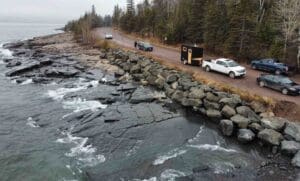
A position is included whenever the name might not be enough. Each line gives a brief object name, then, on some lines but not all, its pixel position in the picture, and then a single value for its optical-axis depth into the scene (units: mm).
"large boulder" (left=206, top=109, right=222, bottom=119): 26203
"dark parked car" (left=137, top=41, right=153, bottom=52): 57012
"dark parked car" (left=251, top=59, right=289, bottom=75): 34738
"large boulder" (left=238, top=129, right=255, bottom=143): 22000
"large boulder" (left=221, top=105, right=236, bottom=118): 25403
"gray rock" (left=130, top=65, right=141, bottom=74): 43688
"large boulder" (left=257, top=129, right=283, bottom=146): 21034
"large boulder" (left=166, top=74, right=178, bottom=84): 35688
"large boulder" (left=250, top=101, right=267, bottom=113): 25648
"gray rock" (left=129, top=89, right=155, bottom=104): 31266
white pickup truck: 34028
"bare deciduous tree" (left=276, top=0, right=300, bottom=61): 37234
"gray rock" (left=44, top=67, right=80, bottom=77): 45344
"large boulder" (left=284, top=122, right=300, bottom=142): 21141
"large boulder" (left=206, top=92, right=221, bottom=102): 28016
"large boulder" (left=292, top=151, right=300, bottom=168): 18619
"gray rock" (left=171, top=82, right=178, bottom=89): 33894
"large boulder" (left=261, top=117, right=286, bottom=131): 22453
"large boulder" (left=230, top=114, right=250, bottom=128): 23553
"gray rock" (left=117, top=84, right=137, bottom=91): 35719
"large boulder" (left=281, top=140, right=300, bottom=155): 19791
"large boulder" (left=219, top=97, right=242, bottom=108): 26469
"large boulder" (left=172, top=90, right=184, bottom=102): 30975
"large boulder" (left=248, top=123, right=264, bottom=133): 22891
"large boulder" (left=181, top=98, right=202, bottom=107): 28750
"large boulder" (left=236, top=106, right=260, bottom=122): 24344
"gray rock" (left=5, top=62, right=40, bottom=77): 46312
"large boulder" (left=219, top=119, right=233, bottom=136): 23295
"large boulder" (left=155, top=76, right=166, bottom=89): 36000
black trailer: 40903
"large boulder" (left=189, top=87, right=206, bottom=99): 29177
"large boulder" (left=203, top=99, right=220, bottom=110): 27322
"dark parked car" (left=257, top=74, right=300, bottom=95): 27484
